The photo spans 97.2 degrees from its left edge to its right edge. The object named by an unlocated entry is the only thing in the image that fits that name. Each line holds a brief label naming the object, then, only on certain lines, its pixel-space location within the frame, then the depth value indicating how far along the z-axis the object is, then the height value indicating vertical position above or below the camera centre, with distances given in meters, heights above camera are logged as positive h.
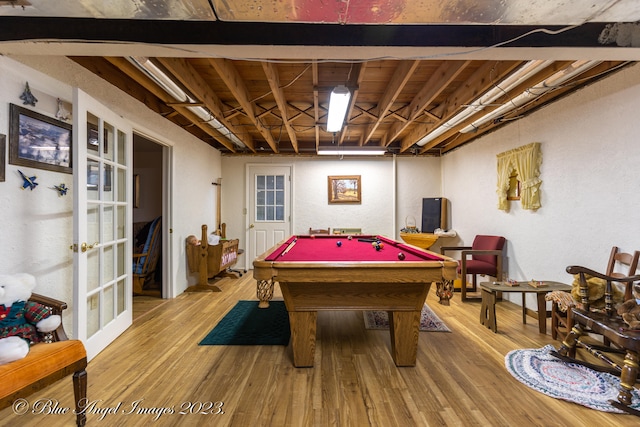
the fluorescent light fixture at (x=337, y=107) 2.69 +1.14
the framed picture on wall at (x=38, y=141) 1.85 +0.49
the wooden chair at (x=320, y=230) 5.65 -0.37
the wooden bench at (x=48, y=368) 1.28 -0.78
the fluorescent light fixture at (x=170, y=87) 2.25 +1.19
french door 2.05 -0.11
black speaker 5.56 -0.03
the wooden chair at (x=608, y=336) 1.67 -0.78
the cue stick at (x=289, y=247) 2.49 -0.38
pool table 1.89 -0.54
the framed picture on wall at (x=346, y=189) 5.85 +0.48
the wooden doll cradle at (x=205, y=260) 4.30 -0.77
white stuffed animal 1.54 -0.58
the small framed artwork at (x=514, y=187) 3.67 +0.34
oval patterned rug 1.78 -1.17
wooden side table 2.75 -0.86
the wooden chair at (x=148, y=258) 4.03 -0.69
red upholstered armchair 3.68 -0.68
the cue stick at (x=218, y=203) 5.62 +0.16
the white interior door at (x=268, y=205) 5.87 +0.13
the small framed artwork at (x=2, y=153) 1.77 +0.36
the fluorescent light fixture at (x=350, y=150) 5.10 +1.13
